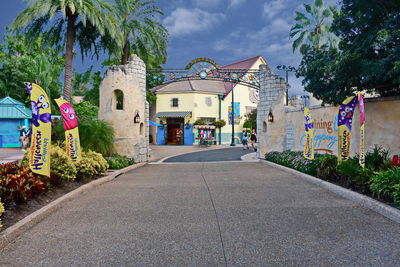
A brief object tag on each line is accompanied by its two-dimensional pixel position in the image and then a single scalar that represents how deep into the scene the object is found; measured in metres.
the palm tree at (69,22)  13.41
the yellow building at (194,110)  31.70
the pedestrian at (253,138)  21.80
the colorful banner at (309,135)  9.25
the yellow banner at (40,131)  6.16
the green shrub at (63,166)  7.13
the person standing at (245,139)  23.35
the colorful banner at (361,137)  6.37
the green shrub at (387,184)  5.11
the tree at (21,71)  26.88
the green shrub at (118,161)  11.33
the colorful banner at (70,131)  7.92
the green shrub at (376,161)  6.56
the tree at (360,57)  7.38
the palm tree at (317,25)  24.62
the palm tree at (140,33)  17.64
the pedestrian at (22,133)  17.38
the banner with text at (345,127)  7.36
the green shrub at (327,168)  7.77
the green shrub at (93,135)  11.51
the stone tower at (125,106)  13.67
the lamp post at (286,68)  11.17
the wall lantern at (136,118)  13.88
